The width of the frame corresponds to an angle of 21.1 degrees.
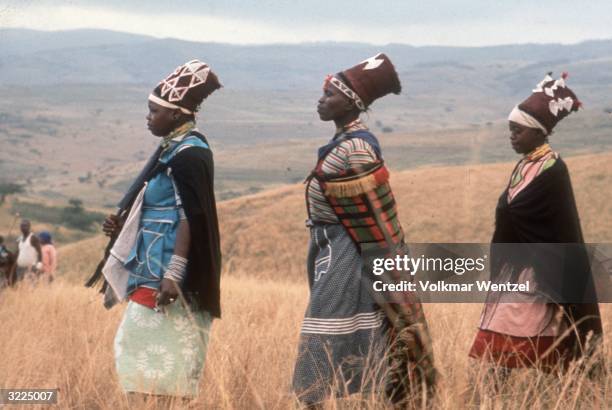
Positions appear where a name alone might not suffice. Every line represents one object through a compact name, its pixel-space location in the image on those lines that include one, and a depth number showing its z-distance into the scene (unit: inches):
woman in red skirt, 292.7
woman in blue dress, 271.1
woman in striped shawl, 262.6
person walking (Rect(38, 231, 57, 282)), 799.4
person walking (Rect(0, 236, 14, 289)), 619.7
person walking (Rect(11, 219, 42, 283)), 781.0
